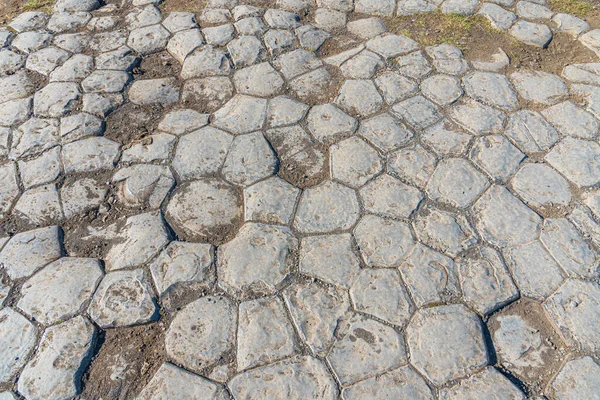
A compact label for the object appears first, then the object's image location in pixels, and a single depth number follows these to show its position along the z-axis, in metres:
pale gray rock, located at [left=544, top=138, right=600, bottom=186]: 3.02
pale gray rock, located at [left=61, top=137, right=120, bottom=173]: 3.18
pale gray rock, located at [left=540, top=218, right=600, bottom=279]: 2.61
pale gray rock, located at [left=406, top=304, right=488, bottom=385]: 2.28
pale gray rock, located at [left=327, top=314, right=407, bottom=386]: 2.27
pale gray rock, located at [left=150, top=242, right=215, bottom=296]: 2.58
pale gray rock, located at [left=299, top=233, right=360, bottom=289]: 2.60
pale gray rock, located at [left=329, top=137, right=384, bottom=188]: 3.05
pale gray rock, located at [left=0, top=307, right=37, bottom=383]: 2.34
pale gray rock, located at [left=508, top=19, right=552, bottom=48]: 3.94
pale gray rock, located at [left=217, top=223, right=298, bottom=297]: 2.57
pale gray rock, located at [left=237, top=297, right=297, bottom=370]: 2.32
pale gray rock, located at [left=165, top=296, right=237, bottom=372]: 2.34
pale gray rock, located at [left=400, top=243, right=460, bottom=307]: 2.52
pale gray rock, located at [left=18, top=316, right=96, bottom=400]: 2.25
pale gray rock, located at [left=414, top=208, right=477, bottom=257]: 2.72
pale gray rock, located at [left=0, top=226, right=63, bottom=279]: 2.71
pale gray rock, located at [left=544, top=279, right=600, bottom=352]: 2.37
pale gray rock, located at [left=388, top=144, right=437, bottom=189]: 3.04
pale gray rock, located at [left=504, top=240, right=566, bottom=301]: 2.55
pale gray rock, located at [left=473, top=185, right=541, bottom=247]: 2.76
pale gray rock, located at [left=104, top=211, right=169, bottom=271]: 2.70
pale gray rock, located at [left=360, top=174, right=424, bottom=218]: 2.88
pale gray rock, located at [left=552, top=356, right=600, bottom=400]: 2.20
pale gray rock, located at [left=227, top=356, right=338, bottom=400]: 2.21
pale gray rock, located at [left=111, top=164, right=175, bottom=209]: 2.98
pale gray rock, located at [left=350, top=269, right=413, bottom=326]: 2.45
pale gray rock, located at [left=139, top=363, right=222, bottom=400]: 2.22
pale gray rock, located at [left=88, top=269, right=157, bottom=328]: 2.46
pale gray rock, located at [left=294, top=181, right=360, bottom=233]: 2.82
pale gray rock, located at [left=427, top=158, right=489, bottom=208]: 2.94
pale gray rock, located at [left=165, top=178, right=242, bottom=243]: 2.83
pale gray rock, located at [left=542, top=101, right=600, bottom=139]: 3.28
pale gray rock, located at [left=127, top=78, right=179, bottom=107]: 3.61
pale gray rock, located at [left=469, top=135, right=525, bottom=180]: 3.07
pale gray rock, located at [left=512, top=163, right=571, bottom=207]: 2.93
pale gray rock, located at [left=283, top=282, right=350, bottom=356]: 2.38
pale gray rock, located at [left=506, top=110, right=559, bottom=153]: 3.21
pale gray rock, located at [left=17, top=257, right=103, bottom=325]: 2.51
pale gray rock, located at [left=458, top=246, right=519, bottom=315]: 2.50
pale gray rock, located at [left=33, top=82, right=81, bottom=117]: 3.54
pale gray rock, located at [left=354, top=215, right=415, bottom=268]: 2.66
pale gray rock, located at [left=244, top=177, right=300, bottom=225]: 2.86
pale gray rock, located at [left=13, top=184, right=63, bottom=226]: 2.96
